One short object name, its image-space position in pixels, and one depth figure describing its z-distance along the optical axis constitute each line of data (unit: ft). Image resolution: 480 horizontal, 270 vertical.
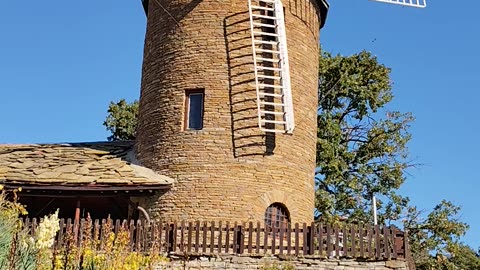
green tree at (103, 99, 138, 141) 100.48
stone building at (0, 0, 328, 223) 51.44
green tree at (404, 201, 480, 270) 76.79
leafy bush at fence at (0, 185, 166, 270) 19.31
